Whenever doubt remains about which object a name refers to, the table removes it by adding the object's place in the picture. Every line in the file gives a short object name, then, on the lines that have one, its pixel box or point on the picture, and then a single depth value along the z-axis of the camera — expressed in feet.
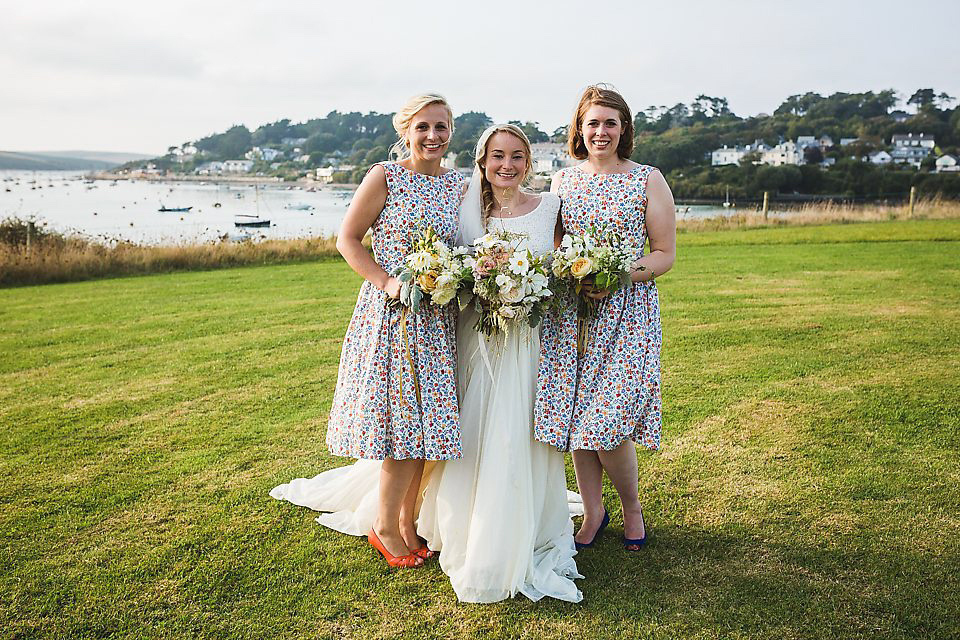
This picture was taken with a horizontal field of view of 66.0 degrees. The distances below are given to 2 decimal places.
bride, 12.12
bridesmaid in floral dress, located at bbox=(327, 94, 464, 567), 12.51
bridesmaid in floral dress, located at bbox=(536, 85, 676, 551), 12.60
